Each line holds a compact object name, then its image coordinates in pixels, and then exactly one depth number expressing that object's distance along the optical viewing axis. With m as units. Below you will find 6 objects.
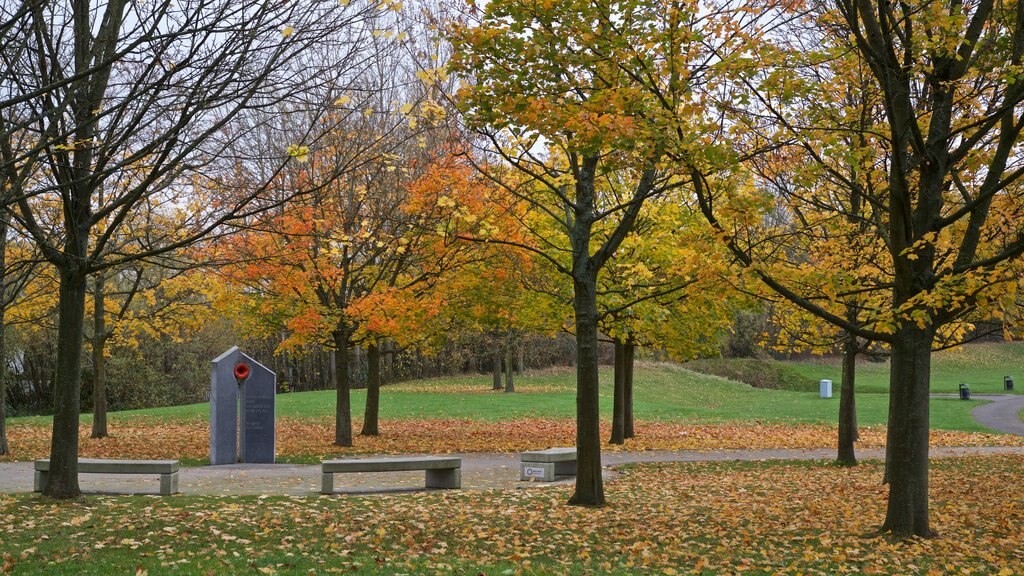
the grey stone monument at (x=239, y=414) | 16.31
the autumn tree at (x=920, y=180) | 7.93
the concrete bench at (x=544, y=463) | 14.03
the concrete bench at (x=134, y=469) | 11.31
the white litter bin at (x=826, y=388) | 44.78
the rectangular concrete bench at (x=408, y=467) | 11.83
